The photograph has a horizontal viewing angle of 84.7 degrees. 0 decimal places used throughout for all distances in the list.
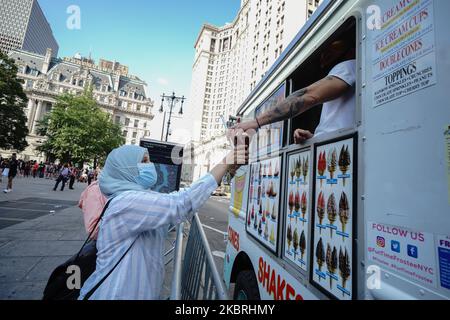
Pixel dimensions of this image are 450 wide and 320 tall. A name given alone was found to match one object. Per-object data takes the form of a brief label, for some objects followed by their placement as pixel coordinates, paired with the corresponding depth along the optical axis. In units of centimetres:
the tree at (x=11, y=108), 2961
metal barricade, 130
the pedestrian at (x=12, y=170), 1233
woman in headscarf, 156
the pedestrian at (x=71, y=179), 2039
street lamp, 1613
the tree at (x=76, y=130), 3459
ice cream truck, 89
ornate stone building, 6294
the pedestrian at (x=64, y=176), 1684
